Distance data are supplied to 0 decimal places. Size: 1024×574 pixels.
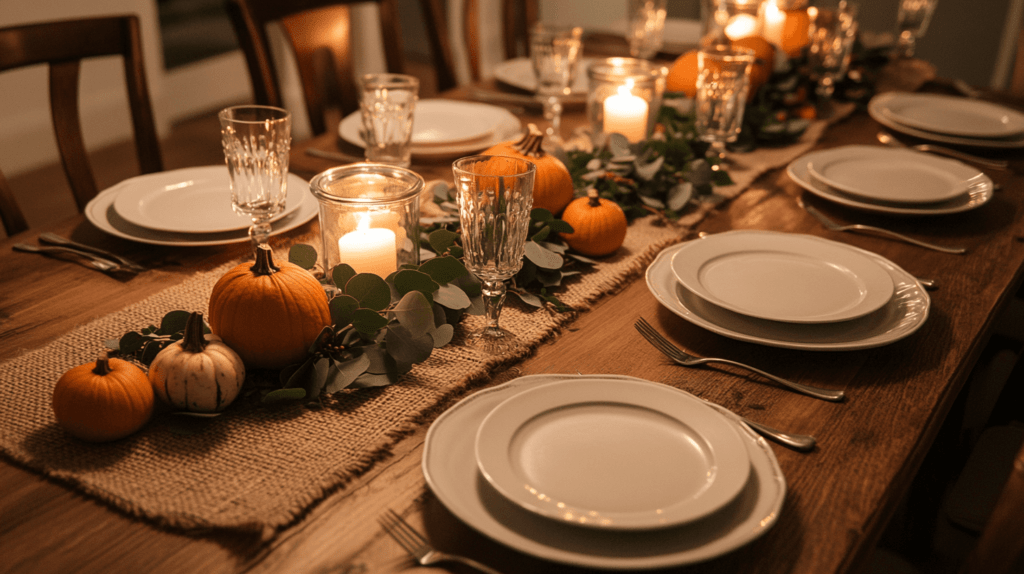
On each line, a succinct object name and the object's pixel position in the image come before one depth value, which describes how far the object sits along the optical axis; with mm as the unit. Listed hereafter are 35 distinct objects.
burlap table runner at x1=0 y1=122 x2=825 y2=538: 618
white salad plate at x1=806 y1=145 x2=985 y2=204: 1318
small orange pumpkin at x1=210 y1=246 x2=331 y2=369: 740
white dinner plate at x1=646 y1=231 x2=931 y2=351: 856
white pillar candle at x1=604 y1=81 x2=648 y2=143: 1431
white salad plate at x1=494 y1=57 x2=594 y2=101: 1886
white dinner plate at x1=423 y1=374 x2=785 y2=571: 542
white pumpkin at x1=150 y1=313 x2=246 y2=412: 693
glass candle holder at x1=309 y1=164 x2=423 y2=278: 886
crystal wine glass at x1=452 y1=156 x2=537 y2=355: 798
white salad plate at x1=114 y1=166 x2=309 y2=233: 1099
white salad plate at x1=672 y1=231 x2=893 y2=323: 924
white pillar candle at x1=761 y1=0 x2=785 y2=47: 1997
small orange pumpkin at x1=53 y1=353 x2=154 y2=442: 660
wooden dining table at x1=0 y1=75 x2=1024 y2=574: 582
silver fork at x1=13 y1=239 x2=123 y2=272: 1010
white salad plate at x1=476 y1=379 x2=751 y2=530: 576
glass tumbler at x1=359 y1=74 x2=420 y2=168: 1229
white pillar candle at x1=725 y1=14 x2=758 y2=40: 2115
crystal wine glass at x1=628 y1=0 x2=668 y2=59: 2045
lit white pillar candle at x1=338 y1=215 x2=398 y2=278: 896
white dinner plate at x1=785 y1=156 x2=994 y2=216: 1271
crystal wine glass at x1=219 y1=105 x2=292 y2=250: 946
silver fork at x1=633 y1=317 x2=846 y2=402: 792
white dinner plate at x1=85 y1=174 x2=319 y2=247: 1064
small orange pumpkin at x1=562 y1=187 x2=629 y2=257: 1058
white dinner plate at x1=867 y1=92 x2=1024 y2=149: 1651
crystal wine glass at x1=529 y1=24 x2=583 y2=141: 1532
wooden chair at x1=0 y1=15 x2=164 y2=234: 1362
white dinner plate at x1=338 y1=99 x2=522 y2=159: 1445
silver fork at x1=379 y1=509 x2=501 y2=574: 567
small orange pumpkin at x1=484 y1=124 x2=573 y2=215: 1073
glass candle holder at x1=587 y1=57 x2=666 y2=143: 1421
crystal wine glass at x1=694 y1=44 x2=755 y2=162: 1360
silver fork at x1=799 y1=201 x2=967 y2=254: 1176
